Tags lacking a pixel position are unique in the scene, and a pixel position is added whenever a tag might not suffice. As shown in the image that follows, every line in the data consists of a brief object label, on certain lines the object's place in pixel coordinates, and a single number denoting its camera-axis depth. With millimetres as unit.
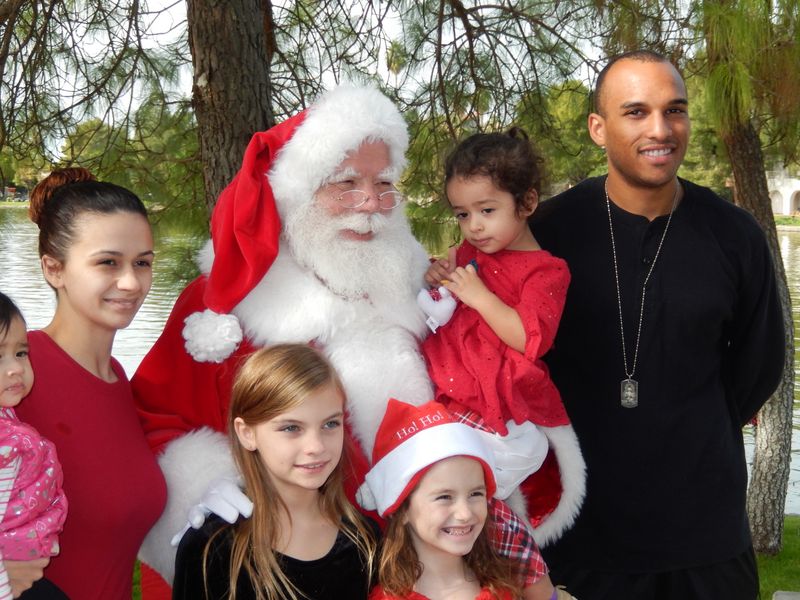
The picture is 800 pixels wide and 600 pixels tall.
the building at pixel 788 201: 38281
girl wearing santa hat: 2029
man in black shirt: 2531
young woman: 2047
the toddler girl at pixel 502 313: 2312
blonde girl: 1952
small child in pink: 1803
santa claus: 2389
